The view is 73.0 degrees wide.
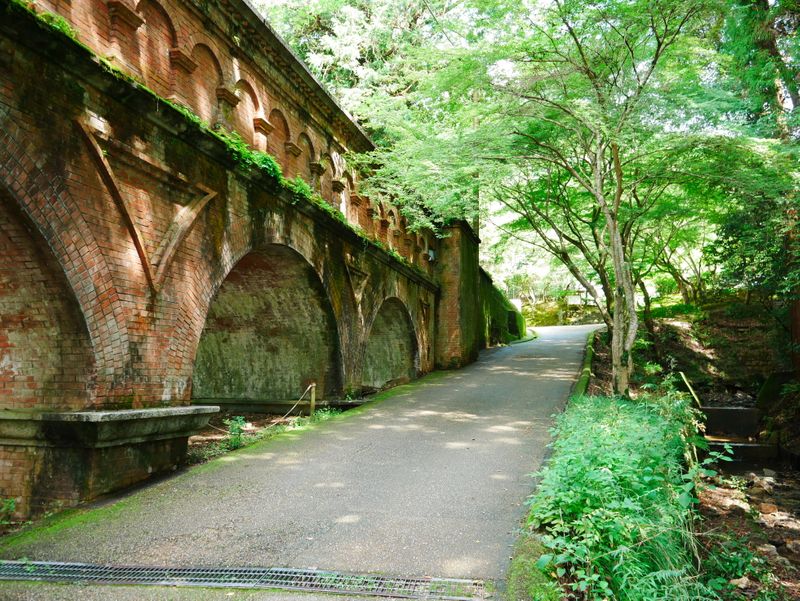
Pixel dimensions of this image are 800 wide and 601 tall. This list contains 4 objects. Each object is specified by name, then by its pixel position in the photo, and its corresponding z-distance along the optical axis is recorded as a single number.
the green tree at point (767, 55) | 11.39
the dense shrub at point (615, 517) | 3.23
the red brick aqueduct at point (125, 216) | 4.68
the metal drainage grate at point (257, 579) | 3.29
